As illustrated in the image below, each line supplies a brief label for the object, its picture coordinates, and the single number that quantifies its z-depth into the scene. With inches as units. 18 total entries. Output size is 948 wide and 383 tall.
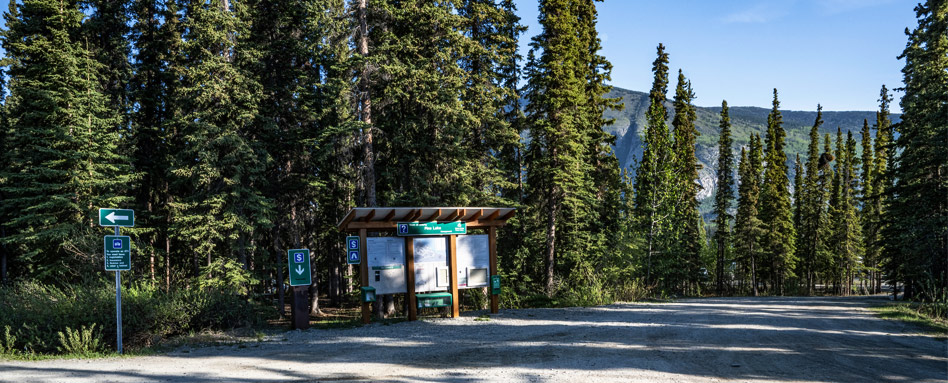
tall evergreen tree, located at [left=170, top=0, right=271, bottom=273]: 710.5
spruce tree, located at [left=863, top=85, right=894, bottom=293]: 1819.6
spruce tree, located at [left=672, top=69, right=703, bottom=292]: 1598.2
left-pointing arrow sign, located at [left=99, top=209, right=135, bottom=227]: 395.2
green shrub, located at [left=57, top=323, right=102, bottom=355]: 382.9
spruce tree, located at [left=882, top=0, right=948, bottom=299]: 826.2
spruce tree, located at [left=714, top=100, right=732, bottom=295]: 1978.3
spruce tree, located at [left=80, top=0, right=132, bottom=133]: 874.1
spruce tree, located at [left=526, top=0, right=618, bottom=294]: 917.2
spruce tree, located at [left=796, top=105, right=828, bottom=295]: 2038.6
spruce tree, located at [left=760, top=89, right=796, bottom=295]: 1866.4
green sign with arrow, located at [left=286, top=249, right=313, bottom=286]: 507.2
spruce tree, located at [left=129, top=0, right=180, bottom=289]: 880.9
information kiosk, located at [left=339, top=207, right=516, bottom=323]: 545.3
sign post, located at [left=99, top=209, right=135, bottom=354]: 389.7
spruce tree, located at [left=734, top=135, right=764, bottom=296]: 1793.8
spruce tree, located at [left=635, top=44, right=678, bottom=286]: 1061.1
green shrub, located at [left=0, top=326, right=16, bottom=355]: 382.6
